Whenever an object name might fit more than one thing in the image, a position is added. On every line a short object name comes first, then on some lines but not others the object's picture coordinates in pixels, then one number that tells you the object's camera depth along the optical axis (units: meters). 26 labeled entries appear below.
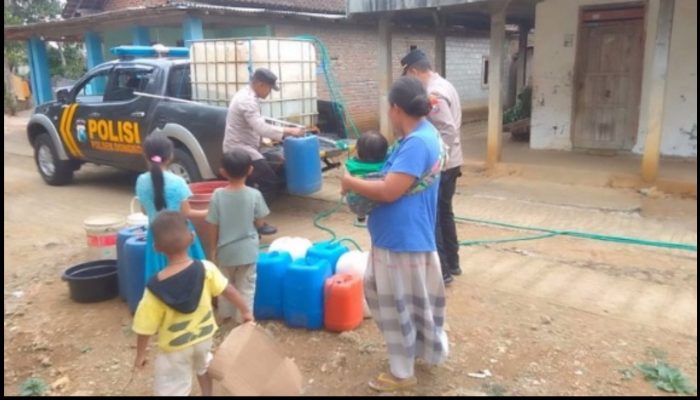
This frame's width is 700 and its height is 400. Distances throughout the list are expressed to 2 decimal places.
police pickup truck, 6.45
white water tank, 6.44
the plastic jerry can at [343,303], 3.68
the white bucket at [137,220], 4.42
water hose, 5.22
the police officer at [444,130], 4.23
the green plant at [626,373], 3.14
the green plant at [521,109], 13.35
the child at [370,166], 2.87
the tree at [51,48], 25.95
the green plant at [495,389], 3.00
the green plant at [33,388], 3.18
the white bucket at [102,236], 4.75
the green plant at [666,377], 3.03
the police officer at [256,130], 5.16
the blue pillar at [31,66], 17.66
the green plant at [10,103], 21.79
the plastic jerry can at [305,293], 3.73
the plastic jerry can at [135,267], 3.97
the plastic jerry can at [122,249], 4.09
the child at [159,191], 3.53
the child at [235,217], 3.51
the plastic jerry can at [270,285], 3.88
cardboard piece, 2.63
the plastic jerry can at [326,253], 3.93
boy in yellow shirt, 2.54
